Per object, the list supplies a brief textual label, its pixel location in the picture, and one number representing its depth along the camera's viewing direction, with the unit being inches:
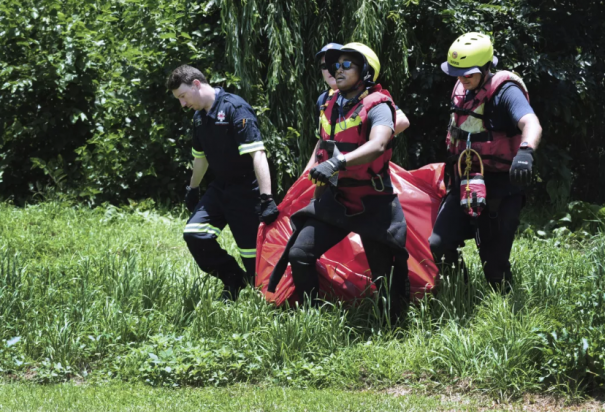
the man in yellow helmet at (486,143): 432.1
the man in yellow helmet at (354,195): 429.4
